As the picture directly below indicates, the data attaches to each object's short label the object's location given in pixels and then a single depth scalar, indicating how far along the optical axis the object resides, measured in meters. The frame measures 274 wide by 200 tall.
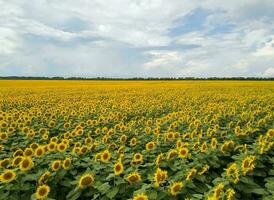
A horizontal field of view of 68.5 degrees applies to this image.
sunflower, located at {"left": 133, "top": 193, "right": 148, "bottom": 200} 2.10
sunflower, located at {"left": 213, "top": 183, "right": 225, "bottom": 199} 1.99
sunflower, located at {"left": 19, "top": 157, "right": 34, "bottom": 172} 2.88
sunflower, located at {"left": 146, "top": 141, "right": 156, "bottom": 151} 3.58
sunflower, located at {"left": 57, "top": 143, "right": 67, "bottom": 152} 3.44
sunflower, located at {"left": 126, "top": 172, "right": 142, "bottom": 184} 2.58
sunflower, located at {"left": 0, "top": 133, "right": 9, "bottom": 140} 4.36
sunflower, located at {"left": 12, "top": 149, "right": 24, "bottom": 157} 3.53
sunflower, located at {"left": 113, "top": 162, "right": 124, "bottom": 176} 2.65
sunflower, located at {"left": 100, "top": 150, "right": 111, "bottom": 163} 3.06
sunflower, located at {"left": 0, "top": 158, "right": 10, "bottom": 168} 3.09
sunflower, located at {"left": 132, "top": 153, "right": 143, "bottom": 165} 3.07
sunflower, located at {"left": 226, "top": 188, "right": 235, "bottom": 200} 1.95
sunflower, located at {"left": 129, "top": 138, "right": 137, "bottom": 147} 3.99
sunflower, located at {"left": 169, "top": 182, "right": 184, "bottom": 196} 2.35
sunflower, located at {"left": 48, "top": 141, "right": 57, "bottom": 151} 3.57
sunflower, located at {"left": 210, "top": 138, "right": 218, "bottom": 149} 3.41
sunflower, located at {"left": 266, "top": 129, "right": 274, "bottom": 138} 3.70
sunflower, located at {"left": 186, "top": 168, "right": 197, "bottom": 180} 2.55
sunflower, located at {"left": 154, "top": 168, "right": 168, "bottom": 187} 2.40
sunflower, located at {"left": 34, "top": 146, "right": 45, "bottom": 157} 3.34
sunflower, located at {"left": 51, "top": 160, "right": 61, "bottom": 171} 2.94
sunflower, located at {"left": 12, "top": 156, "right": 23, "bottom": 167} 3.04
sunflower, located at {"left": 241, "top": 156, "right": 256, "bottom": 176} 2.57
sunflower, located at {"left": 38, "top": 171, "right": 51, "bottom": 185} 2.74
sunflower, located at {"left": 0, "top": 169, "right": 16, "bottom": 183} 2.67
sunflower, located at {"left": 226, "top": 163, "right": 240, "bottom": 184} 2.50
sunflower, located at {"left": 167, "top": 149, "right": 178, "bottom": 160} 3.13
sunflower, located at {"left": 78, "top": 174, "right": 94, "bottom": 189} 2.59
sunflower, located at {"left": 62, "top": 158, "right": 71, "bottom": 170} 3.00
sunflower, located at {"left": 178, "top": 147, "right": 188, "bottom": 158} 3.09
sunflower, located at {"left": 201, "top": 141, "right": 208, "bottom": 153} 3.31
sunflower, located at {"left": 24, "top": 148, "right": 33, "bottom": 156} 3.41
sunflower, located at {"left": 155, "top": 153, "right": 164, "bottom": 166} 3.02
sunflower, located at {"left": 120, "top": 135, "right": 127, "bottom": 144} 4.10
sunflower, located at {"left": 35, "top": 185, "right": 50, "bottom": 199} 2.47
